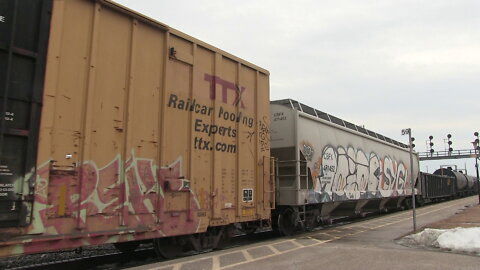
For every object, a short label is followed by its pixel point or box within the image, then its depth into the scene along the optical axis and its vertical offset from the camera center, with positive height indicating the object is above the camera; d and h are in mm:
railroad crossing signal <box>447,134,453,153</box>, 39900 +5342
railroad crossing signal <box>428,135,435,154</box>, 46225 +6619
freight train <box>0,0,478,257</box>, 4957 +912
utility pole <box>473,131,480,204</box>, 27478 +3406
